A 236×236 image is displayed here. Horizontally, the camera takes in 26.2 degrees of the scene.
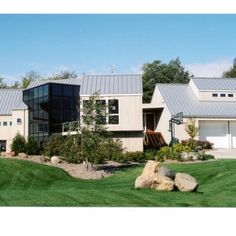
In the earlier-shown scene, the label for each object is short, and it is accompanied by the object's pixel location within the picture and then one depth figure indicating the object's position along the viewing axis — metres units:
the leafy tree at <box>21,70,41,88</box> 43.00
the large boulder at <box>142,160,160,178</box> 15.70
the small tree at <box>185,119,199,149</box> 28.58
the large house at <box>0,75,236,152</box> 27.98
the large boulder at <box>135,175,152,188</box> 15.53
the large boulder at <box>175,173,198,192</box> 14.84
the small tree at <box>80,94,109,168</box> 21.66
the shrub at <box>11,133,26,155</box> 26.55
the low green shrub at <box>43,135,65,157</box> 23.97
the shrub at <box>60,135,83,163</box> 22.05
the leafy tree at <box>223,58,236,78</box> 43.66
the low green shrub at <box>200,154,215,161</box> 24.30
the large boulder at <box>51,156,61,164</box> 23.33
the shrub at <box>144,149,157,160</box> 25.60
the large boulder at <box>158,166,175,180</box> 15.52
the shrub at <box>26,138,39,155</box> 26.22
